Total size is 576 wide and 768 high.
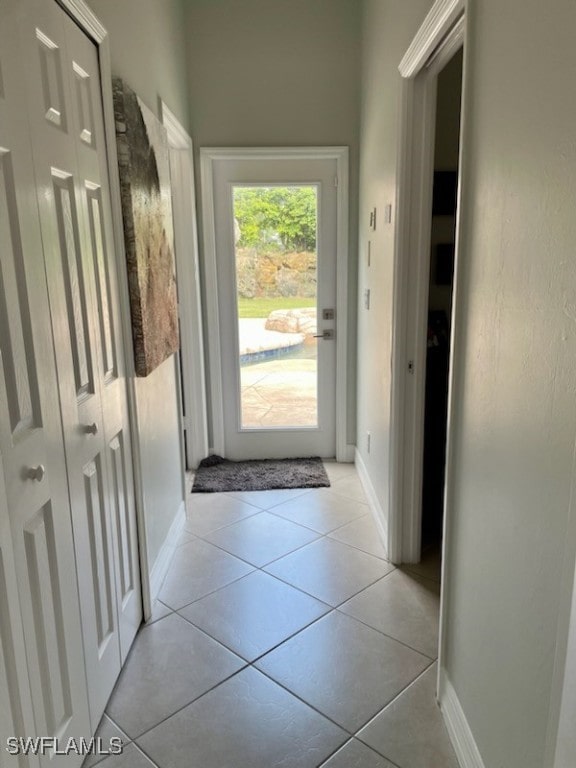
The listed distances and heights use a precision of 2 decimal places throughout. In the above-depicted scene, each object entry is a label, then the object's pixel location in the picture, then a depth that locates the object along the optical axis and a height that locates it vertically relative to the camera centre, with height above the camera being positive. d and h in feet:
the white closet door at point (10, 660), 3.70 -2.64
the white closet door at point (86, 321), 4.65 -0.49
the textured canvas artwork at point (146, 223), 6.47 +0.57
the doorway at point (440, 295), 9.37 -0.59
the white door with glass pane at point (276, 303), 11.84 -0.84
